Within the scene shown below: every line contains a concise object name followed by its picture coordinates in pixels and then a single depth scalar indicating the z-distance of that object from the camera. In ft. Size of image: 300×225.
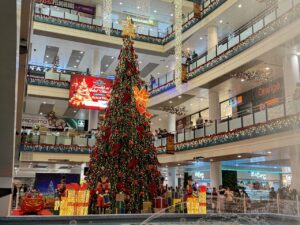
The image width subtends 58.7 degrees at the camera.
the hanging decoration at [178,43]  35.81
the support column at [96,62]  62.48
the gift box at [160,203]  23.73
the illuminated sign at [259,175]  71.29
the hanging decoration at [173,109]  64.32
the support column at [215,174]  48.52
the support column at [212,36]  53.69
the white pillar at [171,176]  66.86
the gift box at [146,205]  23.29
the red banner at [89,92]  55.79
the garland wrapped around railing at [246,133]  31.73
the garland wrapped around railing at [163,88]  56.98
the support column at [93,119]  64.86
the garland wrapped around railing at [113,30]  55.78
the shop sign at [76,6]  68.97
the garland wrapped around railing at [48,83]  60.44
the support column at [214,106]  51.50
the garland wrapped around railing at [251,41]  34.32
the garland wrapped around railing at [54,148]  53.25
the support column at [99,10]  67.56
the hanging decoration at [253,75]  45.66
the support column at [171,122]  66.59
